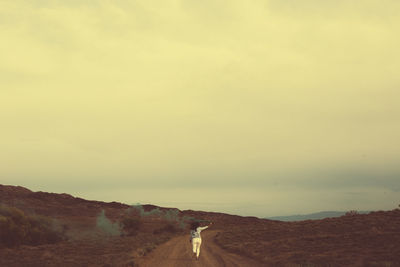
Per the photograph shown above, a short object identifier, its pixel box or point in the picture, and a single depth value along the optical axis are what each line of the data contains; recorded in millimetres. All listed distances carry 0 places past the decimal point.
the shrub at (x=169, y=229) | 71812
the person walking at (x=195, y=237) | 26898
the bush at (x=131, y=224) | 70938
